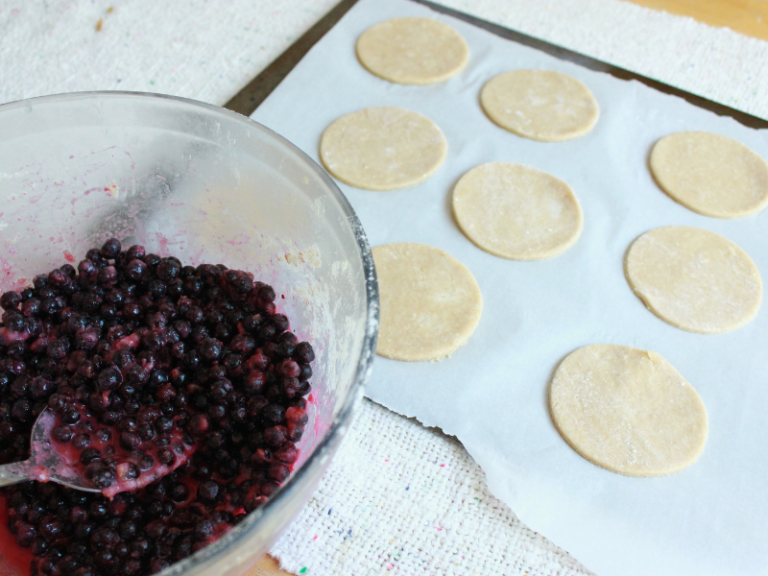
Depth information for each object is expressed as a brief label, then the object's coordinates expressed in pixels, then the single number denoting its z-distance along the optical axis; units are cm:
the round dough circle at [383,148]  47
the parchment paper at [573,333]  35
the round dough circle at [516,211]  44
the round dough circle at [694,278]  42
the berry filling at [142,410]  30
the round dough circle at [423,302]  40
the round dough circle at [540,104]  50
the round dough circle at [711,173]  47
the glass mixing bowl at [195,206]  30
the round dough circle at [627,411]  37
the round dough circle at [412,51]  53
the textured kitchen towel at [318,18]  35
